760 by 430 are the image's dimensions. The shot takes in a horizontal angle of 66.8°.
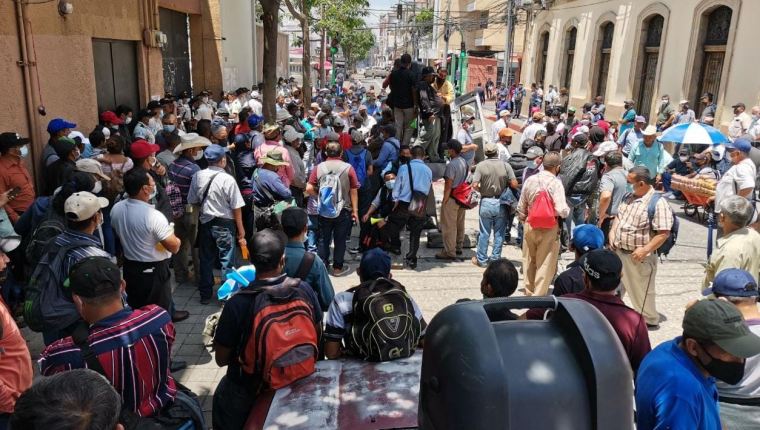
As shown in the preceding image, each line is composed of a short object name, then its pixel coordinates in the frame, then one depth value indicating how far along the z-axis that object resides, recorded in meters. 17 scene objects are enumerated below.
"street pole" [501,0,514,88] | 27.88
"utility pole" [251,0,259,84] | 22.19
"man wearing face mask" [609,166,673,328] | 5.41
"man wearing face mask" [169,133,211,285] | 6.28
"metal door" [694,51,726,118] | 16.64
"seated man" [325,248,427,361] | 3.34
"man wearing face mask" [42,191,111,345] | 3.44
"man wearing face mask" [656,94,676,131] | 15.91
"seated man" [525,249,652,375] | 3.24
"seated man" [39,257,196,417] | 2.51
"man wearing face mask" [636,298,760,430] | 2.33
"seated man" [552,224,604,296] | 4.10
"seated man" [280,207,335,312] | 4.09
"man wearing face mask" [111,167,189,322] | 4.62
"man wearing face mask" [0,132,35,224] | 5.79
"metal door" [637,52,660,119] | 19.92
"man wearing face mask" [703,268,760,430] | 3.04
